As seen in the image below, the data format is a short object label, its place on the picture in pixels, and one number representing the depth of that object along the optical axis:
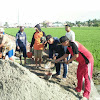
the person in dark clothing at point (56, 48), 2.93
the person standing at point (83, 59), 2.38
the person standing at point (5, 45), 3.29
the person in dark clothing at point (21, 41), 3.95
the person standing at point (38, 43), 3.61
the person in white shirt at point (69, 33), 3.43
